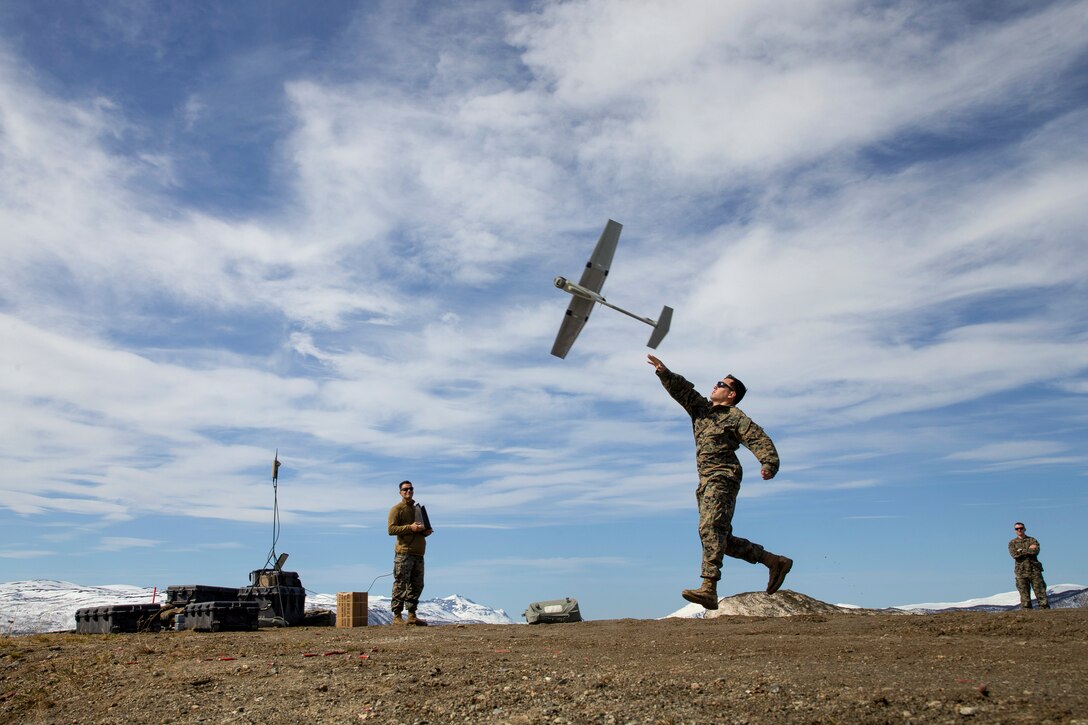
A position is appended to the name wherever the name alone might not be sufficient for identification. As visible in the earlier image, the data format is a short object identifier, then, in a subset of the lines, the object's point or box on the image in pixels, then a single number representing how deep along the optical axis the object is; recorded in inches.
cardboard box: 588.7
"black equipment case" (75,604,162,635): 533.6
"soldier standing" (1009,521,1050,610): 737.6
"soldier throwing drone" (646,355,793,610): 362.0
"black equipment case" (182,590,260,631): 508.7
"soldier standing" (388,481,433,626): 566.9
